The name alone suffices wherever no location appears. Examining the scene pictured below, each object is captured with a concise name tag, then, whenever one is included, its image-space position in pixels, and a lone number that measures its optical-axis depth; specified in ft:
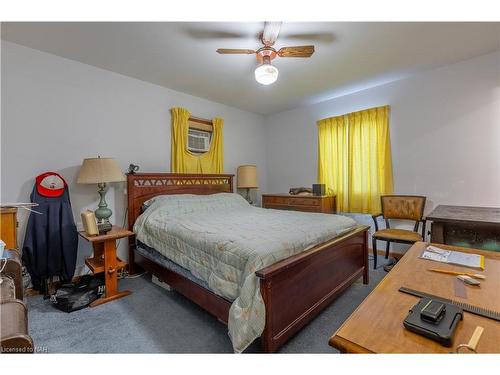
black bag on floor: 6.70
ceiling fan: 6.51
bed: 4.59
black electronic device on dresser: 12.17
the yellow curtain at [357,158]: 11.10
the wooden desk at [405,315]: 2.12
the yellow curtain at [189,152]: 11.39
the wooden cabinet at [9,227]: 5.54
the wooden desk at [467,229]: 6.13
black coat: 7.40
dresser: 11.97
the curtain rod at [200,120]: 12.21
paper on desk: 3.83
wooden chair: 9.10
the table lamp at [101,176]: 7.68
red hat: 7.66
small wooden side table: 7.23
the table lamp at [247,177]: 13.42
